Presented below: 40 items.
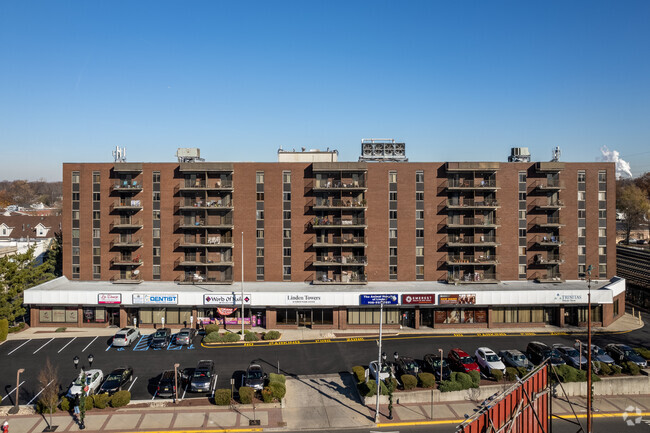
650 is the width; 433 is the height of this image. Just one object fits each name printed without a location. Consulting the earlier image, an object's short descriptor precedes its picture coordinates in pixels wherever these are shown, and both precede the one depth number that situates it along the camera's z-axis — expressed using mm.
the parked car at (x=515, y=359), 36194
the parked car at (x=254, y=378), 31859
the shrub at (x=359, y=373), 33219
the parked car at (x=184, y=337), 43094
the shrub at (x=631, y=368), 34031
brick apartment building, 51594
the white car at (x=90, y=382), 30844
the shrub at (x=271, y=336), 45125
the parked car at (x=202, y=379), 31922
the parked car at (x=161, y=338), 42012
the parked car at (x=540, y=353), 36912
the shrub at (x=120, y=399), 29219
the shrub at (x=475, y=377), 31850
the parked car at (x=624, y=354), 36969
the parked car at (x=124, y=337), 41938
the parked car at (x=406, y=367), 34562
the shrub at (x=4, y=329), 43344
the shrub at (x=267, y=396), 30188
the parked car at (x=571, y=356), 36216
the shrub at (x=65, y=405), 28725
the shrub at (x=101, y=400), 28938
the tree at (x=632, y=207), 121806
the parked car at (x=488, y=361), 35062
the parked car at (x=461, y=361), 35531
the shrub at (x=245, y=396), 29828
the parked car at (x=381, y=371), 32750
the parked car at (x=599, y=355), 36375
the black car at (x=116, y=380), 31219
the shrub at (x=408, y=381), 31350
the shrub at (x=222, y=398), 29828
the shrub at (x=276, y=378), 32319
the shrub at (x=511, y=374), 33625
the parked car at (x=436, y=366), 34666
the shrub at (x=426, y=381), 31516
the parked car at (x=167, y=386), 30844
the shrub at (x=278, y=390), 30391
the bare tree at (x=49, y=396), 27656
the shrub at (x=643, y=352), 37750
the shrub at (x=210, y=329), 46219
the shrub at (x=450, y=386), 31188
